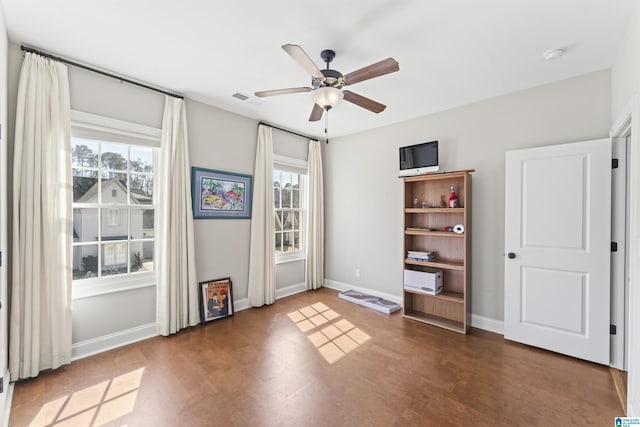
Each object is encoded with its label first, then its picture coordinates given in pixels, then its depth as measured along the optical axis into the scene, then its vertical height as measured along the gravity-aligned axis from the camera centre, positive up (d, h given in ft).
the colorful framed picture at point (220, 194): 11.24 +0.78
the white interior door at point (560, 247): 8.32 -1.14
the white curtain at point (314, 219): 15.84 -0.40
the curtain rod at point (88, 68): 7.66 +4.45
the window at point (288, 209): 14.85 +0.16
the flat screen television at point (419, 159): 11.67 +2.37
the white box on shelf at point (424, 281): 11.18 -2.86
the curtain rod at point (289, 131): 13.57 +4.34
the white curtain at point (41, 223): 7.30 -0.30
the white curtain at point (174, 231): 10.03 -0.73
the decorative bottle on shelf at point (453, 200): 11.11 +0.49
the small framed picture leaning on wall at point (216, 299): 11.23 -3.65
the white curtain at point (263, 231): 12.94 -0.89
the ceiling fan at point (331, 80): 6.19 +3.35
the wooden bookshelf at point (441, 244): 10.68 -1.38
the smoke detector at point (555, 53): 7.65 +4.49
